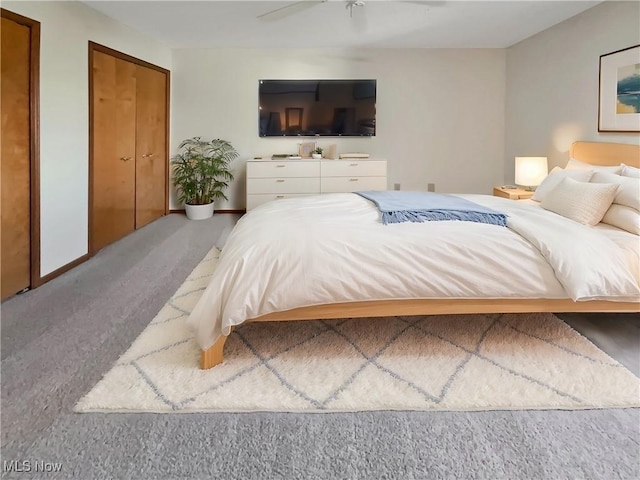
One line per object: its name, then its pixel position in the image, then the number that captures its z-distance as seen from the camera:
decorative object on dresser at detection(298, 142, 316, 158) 5.97
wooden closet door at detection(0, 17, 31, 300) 2.75
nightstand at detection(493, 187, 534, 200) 4.25
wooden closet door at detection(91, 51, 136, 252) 4.00
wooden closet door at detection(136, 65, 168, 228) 4.95
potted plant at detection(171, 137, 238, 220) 5.71
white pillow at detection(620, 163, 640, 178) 2.93
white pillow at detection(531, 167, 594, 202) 3.15
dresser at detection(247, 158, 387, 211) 5.60
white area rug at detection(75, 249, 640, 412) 1.74
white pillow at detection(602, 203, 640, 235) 2.45
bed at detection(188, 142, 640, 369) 1.95
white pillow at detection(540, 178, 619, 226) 2.66
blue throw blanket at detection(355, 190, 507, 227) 2.40
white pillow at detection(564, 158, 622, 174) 3.18
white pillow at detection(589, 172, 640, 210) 2.56
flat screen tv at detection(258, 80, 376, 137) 5.88
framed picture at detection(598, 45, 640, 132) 3.48
